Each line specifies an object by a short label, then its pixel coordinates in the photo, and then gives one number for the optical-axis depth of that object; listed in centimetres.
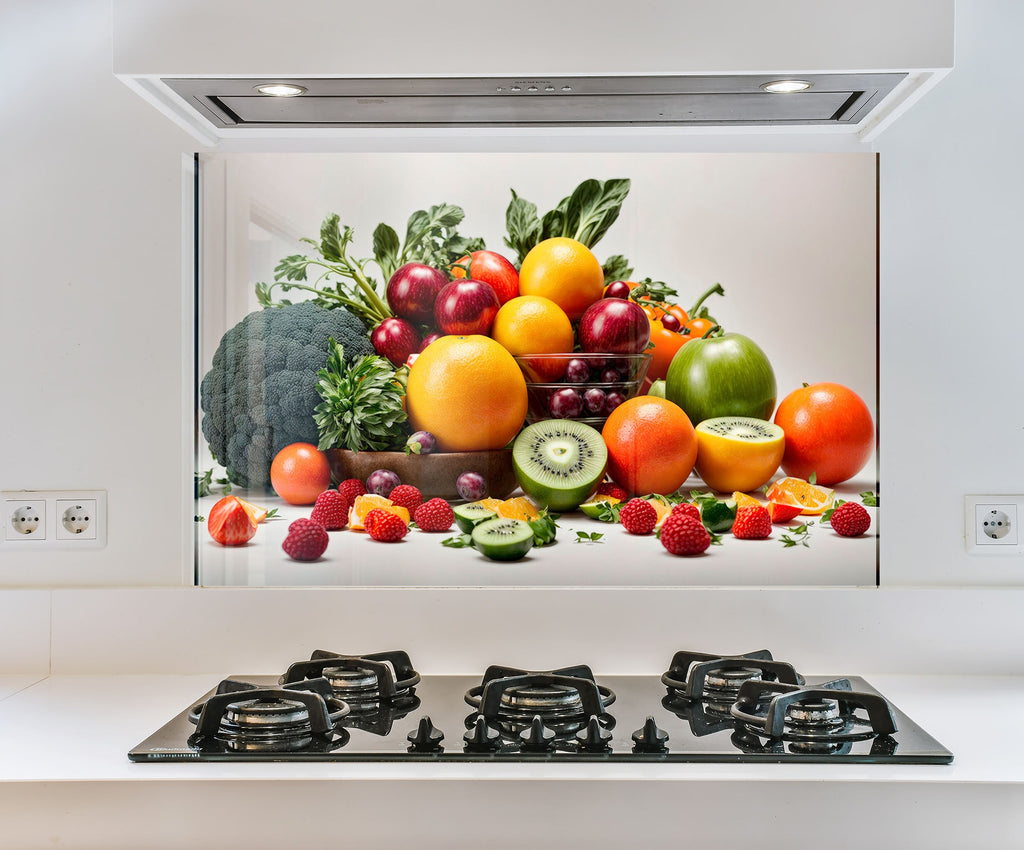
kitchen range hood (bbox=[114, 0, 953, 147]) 94
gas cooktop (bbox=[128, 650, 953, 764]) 90
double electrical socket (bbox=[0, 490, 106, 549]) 125
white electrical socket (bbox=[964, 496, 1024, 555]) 123
